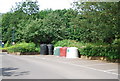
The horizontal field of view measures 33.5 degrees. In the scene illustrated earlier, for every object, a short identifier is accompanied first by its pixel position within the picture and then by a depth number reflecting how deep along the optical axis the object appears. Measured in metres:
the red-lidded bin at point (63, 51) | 22.77
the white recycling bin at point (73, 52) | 21.05
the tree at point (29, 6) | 46.00
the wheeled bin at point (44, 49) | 28.84
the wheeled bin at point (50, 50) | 28.60
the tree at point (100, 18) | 13.95
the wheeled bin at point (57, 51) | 24.68
